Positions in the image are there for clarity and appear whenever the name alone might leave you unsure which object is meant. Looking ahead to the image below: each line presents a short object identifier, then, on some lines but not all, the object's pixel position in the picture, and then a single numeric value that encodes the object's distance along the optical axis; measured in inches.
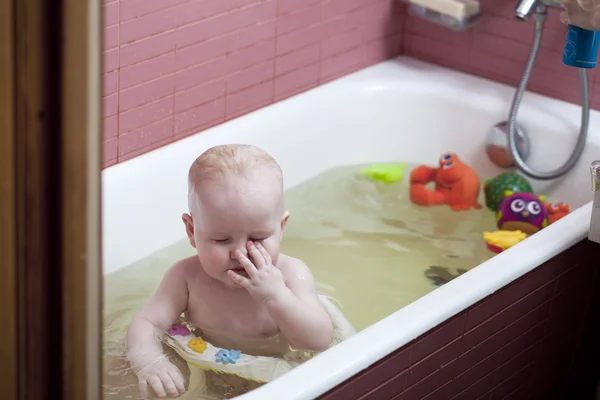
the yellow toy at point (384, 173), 103.3
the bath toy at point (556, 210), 96.5
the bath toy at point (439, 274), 92.4
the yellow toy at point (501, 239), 94.1
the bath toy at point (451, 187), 100.3
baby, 76.6
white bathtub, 83.6
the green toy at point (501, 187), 98.9
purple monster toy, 94.9
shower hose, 96.0
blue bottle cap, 86.0
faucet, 94.4
